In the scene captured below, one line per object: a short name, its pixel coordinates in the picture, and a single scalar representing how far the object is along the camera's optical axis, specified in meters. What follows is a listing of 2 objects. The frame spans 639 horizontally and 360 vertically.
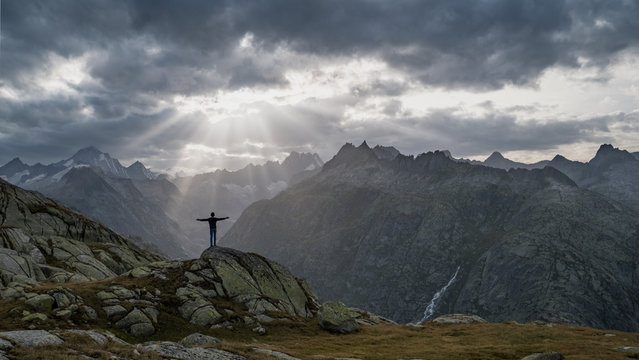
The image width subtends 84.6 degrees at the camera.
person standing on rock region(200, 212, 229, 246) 50.10
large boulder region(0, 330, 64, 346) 20.69
